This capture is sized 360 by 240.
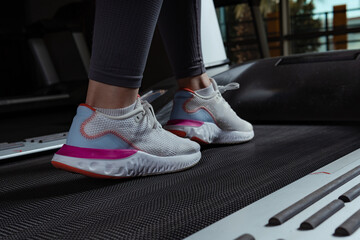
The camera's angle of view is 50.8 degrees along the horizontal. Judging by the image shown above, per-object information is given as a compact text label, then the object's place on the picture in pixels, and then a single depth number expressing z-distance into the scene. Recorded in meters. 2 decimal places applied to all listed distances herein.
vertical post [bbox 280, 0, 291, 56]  5.89
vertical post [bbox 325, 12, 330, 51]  5.39
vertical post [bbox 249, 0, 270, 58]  3.21
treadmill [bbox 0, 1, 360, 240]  0.55
